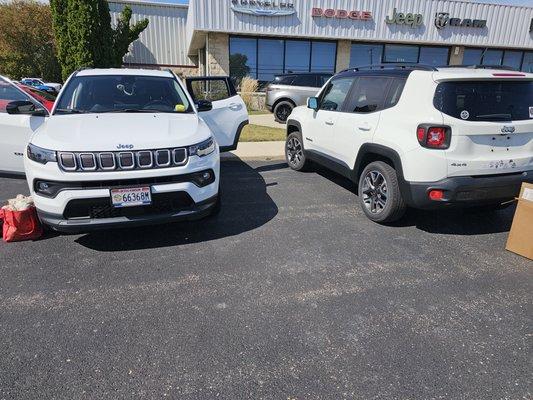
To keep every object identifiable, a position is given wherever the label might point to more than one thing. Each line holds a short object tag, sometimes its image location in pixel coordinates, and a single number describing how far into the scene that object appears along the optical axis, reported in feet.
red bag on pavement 12.86
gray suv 44.38
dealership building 58.75
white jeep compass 11.17
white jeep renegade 12.17
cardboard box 12.00
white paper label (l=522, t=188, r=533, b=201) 11.95
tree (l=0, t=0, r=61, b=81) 93.04
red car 23.79
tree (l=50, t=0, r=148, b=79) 58.34
